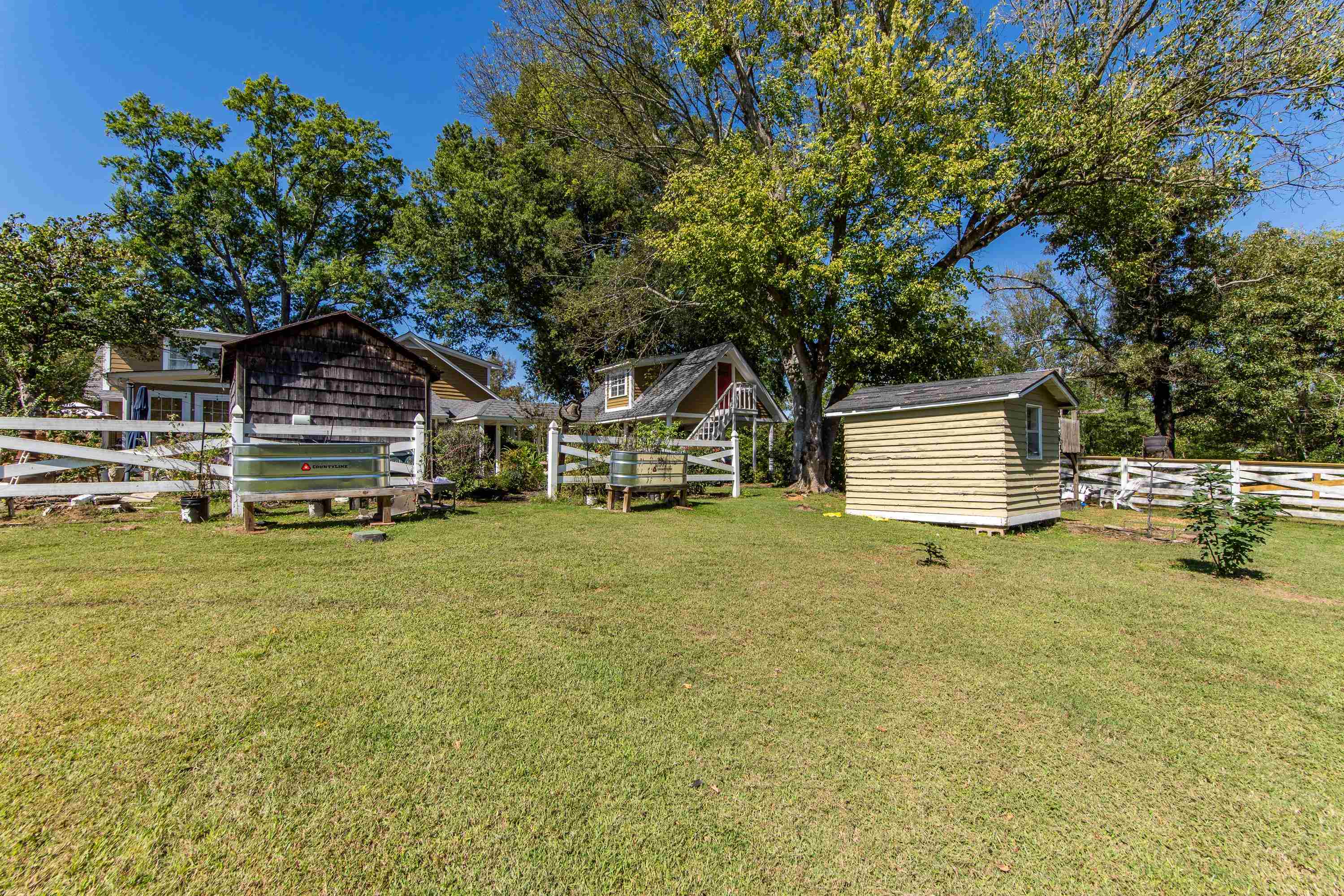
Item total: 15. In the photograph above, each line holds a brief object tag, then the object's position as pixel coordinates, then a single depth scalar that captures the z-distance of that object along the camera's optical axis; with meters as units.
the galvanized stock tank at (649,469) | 10.83
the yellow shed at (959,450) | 10.22
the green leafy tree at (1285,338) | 16.81
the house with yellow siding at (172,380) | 19.48
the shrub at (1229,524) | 6.55
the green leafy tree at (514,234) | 25.39
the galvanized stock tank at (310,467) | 6.60
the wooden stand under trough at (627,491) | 10.77
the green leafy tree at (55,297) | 11.20
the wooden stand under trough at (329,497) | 6.62
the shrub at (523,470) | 13.23
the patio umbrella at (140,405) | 19.95
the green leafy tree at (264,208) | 25.97
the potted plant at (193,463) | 7.60
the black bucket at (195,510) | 7.21
